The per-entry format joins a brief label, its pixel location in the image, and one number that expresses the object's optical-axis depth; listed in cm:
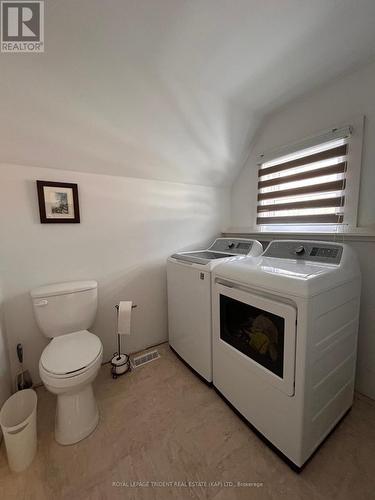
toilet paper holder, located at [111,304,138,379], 169
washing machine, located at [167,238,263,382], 148
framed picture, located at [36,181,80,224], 149
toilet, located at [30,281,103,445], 113
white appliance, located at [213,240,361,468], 94
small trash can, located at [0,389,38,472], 100
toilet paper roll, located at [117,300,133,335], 166
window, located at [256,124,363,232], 146
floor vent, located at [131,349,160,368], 184
